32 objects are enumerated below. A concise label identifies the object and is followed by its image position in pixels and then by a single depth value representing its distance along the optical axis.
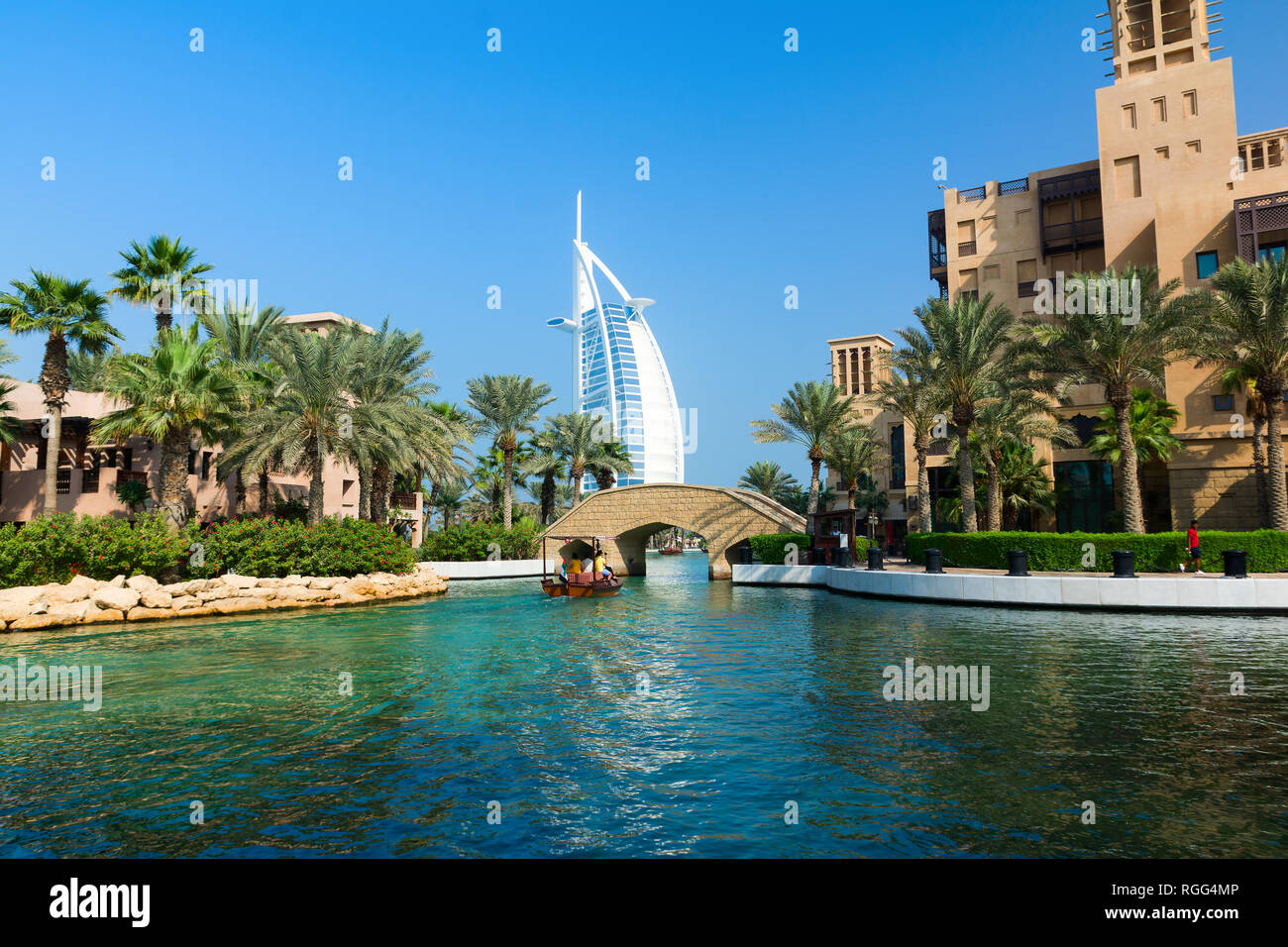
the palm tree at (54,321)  29.73
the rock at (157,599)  24.91
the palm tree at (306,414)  32.47
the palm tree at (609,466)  54.75
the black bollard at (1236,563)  21.83
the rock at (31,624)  22.06
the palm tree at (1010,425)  33.28
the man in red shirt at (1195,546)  24.45
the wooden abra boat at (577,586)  32.91
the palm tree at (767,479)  77.69
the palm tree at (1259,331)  26.44
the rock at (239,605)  26.75
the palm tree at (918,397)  32.75
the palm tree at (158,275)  31.80
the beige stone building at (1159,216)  34.44
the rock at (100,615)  23.39
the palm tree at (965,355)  30.97
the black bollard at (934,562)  27.31
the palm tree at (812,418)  42.72
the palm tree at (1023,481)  39.38
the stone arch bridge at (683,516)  42.75
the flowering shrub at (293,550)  30.61
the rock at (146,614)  24.34
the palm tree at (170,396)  28.75
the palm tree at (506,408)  50.53
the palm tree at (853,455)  52.04
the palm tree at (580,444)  52.94
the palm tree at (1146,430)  33.44
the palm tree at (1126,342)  27.25
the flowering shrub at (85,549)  25.20
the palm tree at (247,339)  37.19
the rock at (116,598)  23.97
